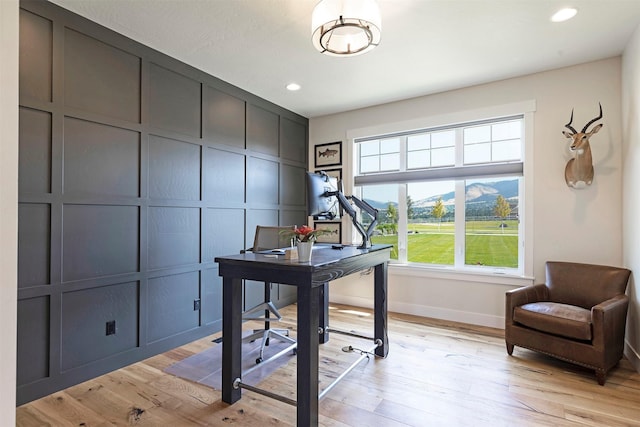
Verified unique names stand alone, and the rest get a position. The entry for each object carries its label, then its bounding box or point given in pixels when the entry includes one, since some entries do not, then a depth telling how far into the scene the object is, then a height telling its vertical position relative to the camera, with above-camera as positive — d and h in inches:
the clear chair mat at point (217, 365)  98.6 -49.2
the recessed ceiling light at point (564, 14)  93.5 +59.6
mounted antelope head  119.1 +21.9
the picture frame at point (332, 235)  187.6 -9.5
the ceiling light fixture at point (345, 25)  72.3 +46.0
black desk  73.7 -19.8
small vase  82.5 -8.8
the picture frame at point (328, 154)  186.9 +36.6
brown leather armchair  95.3 -31.2
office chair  116.3 -12.3
